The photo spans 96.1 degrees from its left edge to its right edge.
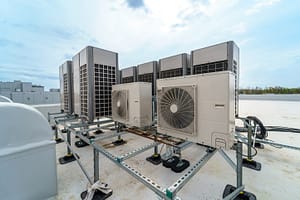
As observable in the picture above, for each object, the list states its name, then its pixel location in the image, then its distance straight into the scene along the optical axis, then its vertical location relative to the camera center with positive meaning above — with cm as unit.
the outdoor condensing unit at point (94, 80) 287 +41
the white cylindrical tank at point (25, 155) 130 -59
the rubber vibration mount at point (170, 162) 218 -106
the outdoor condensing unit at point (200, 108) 123 -12
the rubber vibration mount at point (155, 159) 233 -111
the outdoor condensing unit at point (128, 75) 513 +91
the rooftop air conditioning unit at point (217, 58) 269 +82
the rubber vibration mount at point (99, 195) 154 -113
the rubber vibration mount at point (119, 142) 329 -112
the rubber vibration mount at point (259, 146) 294 -110
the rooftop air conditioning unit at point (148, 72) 435 +85
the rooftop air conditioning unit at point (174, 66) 353 +86
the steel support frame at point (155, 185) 88 -62
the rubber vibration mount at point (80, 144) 322 -112
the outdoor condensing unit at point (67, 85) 413 +40
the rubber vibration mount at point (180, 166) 208 -110
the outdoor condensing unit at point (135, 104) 224 -11
